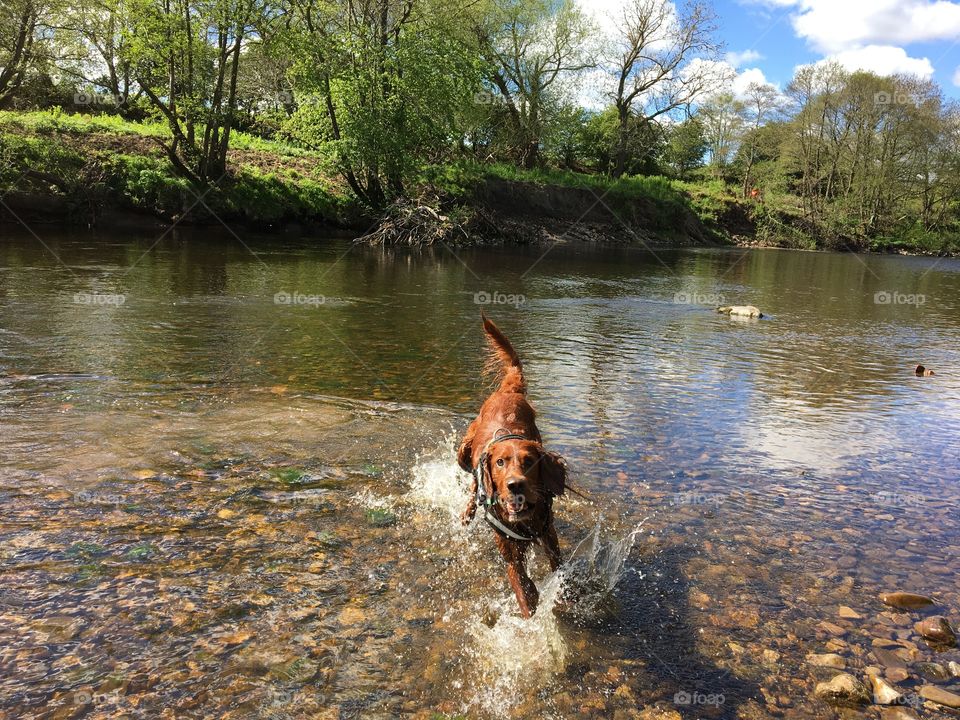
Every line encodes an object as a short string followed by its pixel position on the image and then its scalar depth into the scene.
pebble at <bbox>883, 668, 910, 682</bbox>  3.33
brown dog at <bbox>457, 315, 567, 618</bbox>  3.64
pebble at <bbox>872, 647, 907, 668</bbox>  3.43
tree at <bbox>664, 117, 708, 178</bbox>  54.34
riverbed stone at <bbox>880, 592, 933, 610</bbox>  3.93
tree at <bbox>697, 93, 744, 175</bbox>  53.62
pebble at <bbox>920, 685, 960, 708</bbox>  3.14
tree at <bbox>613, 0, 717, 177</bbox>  44.47
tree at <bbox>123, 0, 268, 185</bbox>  22.42
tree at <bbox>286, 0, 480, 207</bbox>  26.34
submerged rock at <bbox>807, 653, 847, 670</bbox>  3.44
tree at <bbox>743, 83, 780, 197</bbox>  50.81
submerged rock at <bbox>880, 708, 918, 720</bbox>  3.06
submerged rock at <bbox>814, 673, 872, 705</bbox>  3.18
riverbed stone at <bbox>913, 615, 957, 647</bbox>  3.60
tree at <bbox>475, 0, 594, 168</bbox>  41.59
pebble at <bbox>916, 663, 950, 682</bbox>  3.32
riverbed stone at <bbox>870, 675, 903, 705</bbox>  3.17
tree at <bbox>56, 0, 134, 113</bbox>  23.19
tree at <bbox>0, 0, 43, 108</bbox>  24.02
